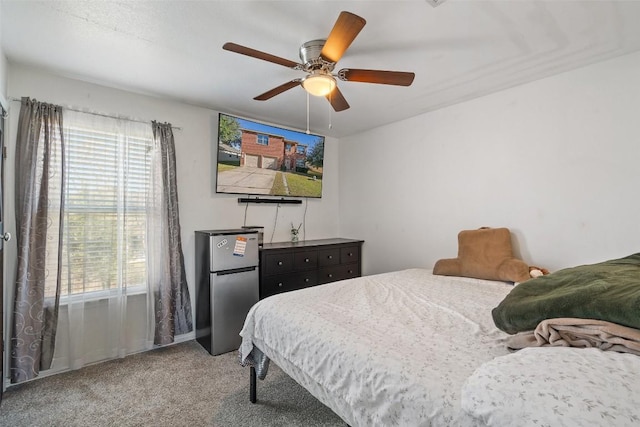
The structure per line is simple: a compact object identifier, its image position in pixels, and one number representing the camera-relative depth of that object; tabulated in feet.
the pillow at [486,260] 8.23
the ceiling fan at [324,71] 5.37
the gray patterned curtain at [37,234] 7.25
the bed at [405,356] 2.82
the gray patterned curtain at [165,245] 9.27
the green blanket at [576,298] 3.35
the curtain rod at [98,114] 7.51
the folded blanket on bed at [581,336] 3.19
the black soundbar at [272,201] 11.66
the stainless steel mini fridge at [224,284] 9.26
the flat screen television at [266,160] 10.72
